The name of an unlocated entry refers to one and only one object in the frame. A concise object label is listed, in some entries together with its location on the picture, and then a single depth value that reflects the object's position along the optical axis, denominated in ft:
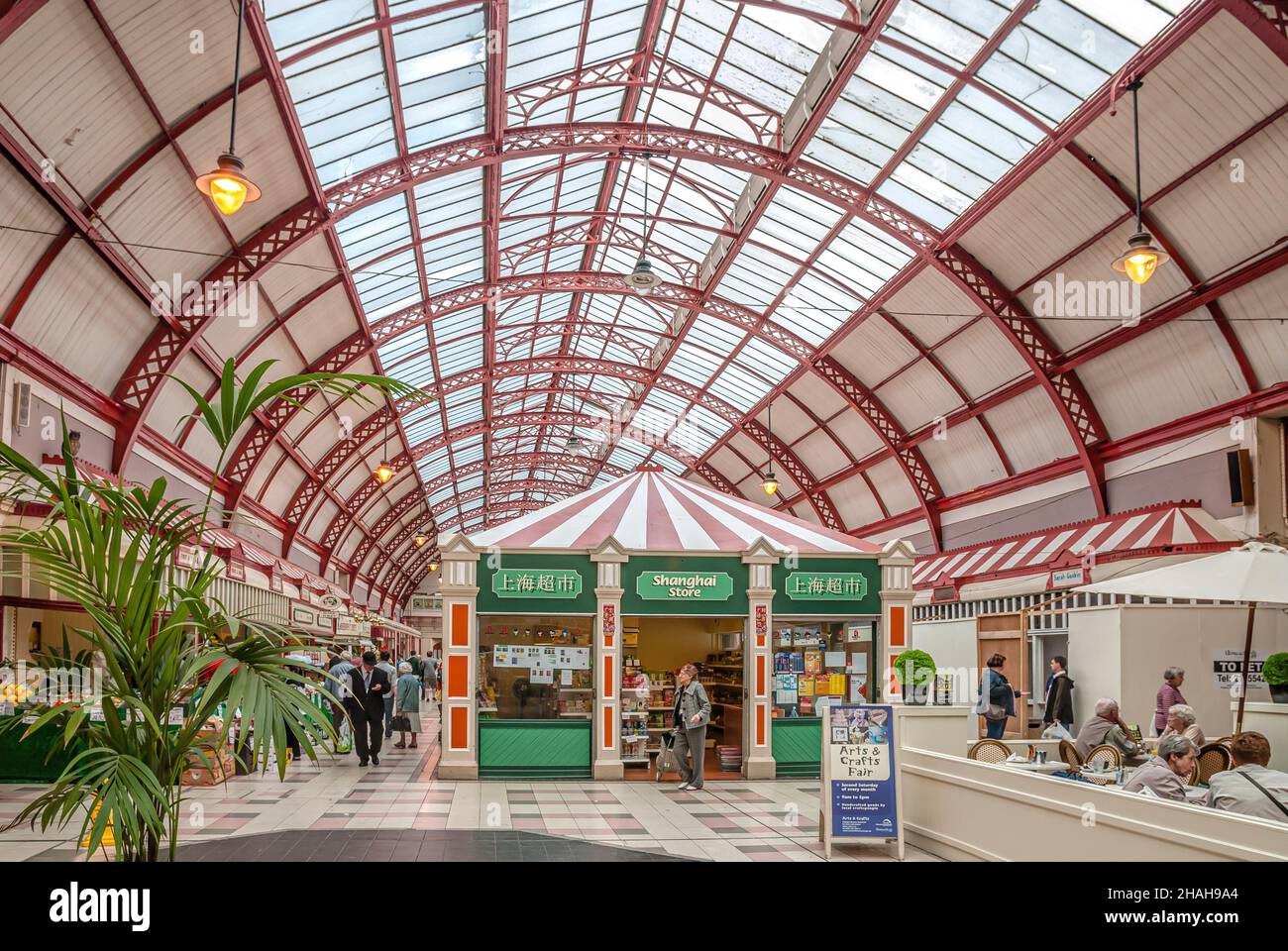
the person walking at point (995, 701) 44.70
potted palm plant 13.33
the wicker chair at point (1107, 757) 29.50
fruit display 33.30
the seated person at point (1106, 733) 30.99
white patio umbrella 24.27
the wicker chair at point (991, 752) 30.22
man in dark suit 46.91
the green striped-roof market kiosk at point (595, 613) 43.01
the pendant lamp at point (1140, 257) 33.01
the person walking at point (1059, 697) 43.29
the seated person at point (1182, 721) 25.35
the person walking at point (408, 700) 55.77
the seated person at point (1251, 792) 17.90
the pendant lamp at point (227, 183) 28.68
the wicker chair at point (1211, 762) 27.07
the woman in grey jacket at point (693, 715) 39.04
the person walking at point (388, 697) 48.99
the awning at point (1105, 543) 47.60
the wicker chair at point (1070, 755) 30.71
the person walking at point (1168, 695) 35.78
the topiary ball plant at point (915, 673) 35.65
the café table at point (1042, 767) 26.66
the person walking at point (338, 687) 47.28
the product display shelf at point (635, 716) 44.34
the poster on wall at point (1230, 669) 43.96
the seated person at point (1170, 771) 20.86
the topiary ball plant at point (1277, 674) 31.76
